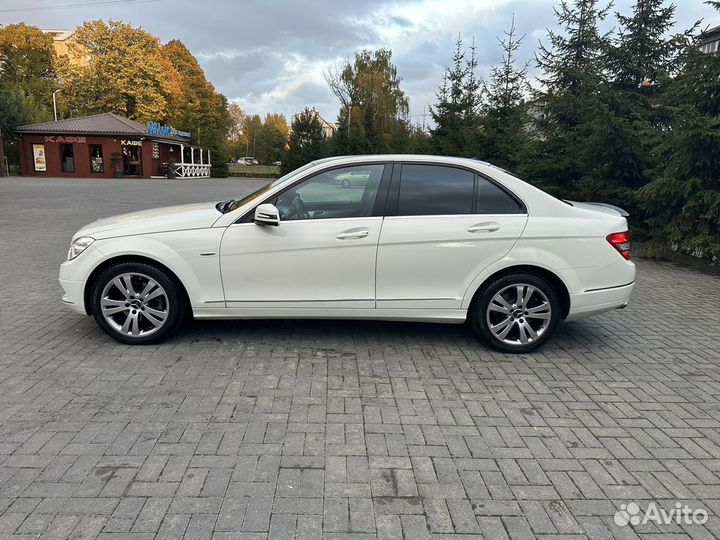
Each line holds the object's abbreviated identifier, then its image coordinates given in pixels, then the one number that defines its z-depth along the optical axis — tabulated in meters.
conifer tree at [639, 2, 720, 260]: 8.50
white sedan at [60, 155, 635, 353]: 4.66
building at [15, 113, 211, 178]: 38.22
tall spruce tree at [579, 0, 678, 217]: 10.45
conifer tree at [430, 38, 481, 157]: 17.91
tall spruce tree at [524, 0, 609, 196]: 11.14
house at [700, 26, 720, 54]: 9.91
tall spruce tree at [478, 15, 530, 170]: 15.26
